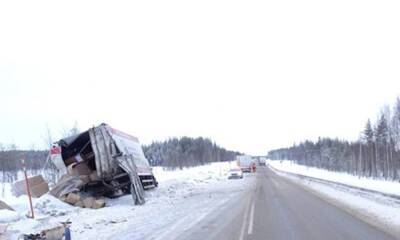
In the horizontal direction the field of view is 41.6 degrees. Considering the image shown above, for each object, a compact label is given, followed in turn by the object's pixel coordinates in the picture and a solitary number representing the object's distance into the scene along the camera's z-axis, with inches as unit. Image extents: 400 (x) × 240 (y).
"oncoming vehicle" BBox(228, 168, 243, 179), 2583.9
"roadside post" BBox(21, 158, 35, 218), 749.3
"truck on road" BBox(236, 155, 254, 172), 3639.0
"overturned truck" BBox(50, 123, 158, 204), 1037.2
